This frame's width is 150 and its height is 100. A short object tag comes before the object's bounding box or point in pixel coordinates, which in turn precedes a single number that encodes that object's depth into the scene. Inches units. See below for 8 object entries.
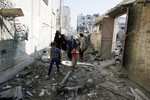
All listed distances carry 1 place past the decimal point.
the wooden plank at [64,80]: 141.6
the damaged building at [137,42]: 147.6
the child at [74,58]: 214.3
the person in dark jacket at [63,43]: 258.7
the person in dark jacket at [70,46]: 248.8
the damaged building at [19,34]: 147.9
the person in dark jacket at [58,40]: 246.9
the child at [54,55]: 174.0
